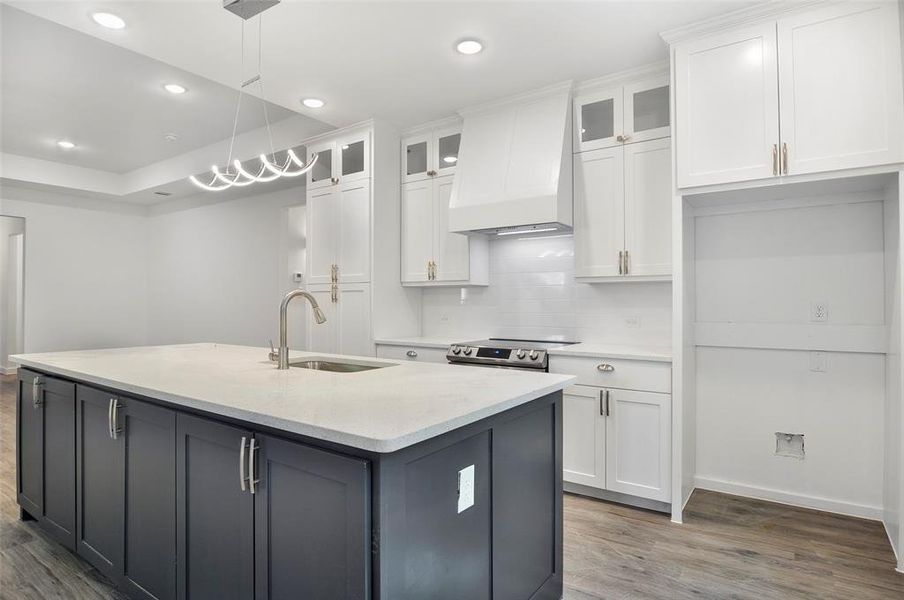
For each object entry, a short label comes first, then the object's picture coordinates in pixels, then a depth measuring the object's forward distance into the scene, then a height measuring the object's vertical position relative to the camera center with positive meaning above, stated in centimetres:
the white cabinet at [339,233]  415 +59
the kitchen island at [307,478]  128 -55
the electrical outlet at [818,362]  290 -35
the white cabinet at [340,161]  416 +121
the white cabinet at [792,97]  229 +100
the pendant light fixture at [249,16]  228 +134
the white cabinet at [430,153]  407 +124
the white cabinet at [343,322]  415 -16
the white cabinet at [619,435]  287 -79
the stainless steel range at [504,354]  321 -34
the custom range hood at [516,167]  330 +93
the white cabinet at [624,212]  312 +58
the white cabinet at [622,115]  315 +121
